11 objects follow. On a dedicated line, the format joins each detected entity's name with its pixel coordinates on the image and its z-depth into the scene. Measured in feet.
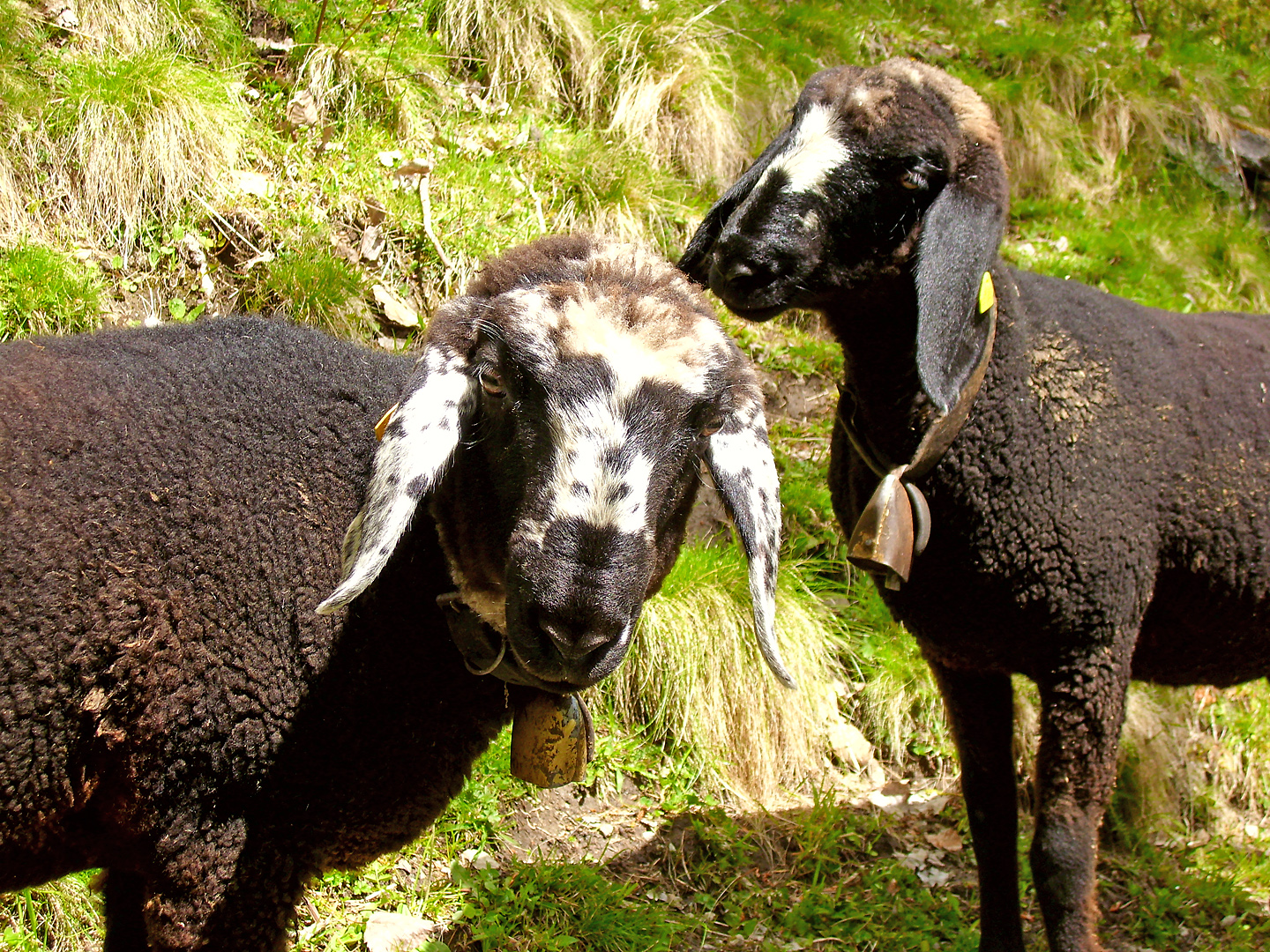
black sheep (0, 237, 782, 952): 7.35
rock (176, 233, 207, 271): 15.48
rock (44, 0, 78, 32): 16.83
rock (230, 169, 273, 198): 16.21
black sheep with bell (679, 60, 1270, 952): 10.97
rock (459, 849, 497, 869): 12.60
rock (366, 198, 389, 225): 16.83
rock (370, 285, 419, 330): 16.21
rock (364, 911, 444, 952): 11.25
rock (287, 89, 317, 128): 17.66
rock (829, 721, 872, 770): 15.90
